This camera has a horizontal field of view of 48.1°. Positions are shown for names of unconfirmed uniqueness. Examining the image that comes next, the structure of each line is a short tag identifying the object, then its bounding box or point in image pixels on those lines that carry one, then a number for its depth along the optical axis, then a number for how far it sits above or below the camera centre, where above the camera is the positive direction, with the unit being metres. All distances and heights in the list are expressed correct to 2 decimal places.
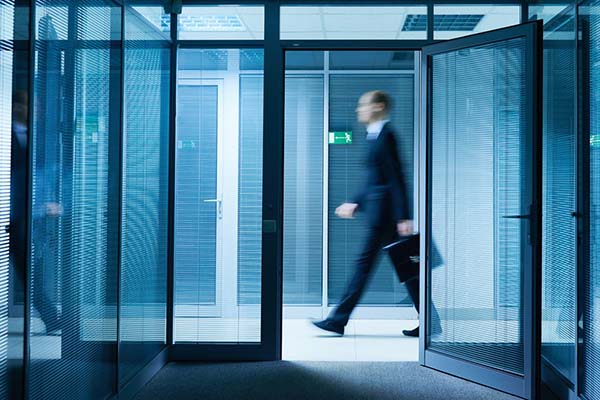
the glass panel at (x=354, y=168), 5.50 +0.34
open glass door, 3.63 +0.01
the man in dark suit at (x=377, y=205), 4.64 +0.02
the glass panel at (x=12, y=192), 2.18 +0.04
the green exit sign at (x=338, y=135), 5.56 +0.61
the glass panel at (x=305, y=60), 5.49 +1.21
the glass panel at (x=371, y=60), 5.46 +1.21
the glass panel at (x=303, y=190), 5.55 +0.15
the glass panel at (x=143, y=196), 3.51 +0.06
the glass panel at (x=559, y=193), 3.47 +0.09
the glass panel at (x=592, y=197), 3.11 +0.07
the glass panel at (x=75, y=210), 2.46 -0.02
